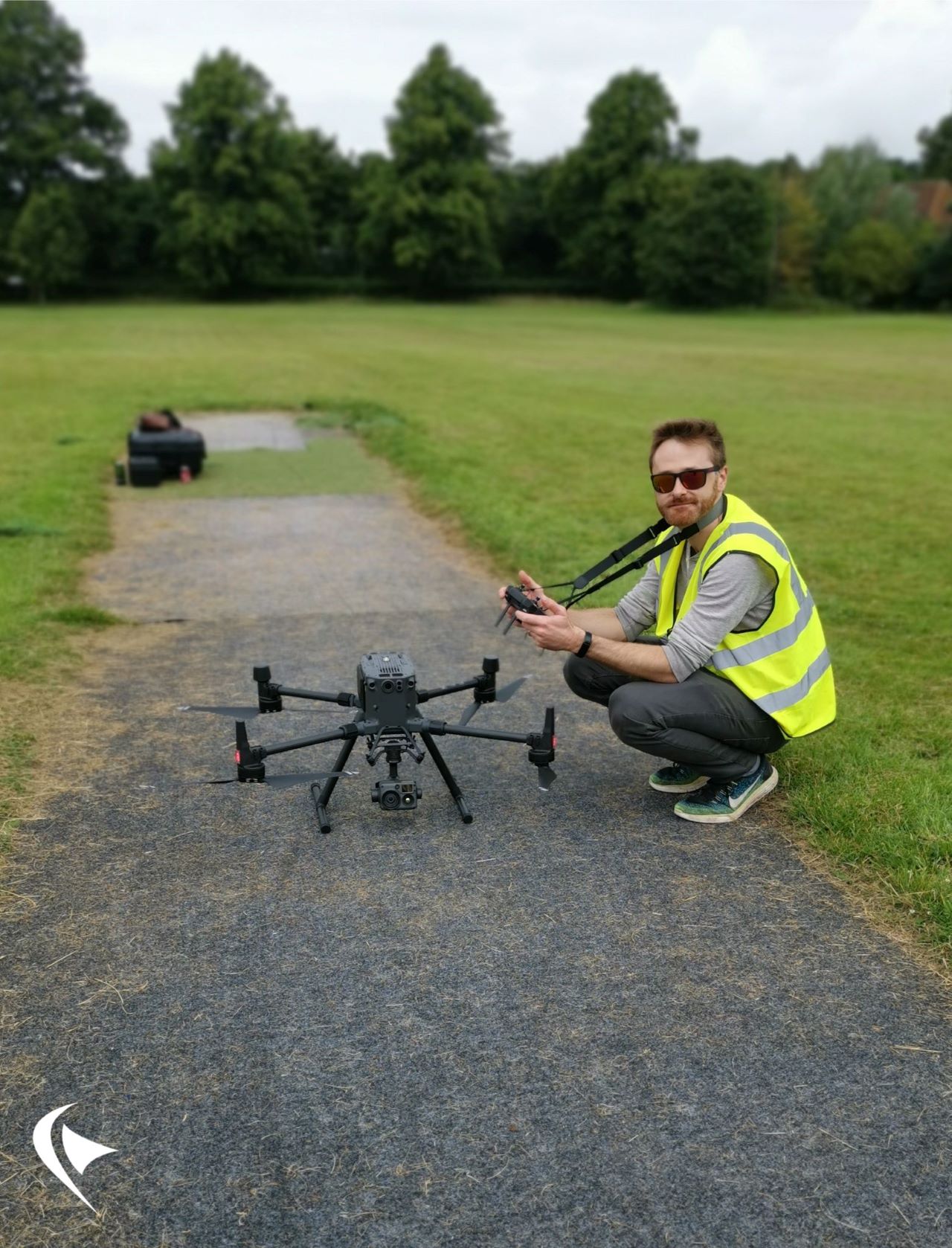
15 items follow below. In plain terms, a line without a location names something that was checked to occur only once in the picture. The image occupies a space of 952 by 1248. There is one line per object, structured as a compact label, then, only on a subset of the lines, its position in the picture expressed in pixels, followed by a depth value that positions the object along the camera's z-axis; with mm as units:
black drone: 4723
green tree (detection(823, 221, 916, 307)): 84188
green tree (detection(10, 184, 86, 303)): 73688
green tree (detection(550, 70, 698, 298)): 86000
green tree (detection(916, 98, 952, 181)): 127688
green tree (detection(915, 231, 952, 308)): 81500
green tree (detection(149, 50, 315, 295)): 78125
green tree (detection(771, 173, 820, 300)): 88625
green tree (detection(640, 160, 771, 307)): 77625
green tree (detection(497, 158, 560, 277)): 93312
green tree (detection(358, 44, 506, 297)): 81375
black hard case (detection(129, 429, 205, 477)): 13922
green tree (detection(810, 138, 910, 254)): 95625
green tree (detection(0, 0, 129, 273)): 81312
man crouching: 4848
